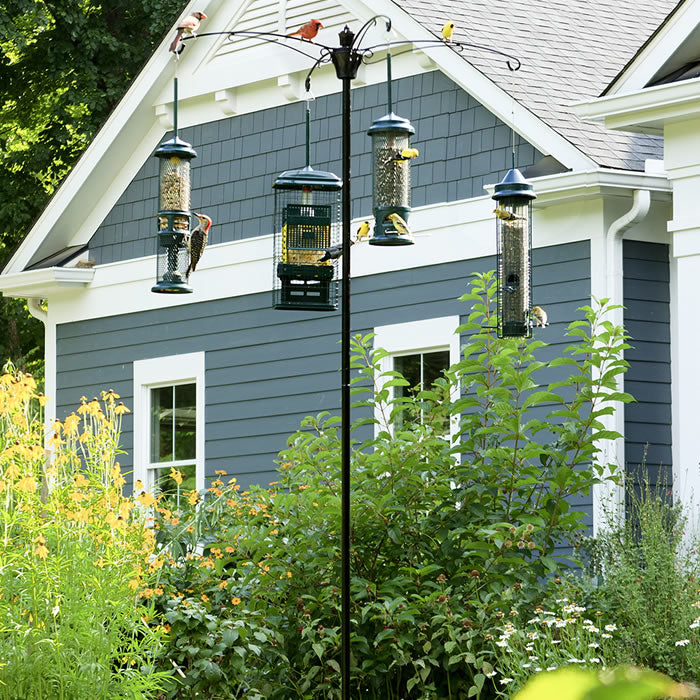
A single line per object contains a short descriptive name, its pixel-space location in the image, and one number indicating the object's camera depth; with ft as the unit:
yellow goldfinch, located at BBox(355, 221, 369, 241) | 41.29
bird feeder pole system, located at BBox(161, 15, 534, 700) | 33.47
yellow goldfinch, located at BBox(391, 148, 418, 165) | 41.06
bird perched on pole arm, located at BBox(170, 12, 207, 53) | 47.06
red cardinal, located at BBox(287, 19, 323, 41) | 40.45
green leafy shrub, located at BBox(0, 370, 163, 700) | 37.42
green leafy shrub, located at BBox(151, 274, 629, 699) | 41.22
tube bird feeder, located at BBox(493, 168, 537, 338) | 43.60
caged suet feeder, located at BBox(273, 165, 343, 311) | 41.09
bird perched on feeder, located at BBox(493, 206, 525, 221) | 43.91
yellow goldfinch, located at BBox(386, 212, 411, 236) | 40.43
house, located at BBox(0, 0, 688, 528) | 54.29
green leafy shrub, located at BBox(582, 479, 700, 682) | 38.06
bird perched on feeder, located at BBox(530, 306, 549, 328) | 48.32
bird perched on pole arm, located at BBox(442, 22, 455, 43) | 49.80
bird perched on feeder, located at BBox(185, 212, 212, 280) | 44.56
